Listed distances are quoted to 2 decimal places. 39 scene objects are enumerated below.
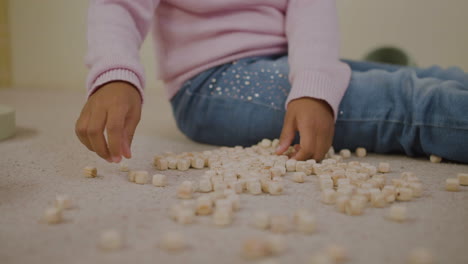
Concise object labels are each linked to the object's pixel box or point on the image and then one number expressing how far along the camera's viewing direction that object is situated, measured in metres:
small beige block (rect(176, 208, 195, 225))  0.60
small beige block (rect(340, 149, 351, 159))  1.05
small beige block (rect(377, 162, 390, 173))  0.90
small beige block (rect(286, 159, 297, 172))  0.88
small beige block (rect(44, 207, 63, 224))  0.59
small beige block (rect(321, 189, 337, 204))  0.69
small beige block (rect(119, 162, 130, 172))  0.87
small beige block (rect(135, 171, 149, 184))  0.79
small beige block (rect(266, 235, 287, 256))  0.51
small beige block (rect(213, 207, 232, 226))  0.59
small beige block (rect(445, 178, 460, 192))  0.77
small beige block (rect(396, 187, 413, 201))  0.71
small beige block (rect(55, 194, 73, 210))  0.64
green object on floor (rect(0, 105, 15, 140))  1.20
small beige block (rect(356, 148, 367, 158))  1.08
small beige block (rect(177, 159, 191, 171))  0.90
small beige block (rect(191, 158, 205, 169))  0.91
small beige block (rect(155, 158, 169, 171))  0.90
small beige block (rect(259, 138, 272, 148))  1.07
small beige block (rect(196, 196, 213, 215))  0.63
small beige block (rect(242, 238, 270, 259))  0.50
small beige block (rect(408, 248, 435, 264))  0.47
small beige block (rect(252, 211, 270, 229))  0.58
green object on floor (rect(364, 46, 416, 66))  2.38
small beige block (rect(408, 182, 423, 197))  0.73
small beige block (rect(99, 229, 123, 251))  0.51
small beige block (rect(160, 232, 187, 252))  0.51
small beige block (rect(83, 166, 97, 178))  0.82
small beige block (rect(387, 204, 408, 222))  0.62
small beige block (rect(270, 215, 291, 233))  0.57
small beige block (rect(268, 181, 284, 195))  0.74
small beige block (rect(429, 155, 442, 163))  1.01
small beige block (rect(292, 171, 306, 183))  0.82
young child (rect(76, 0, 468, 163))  0.87
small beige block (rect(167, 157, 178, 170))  0.90
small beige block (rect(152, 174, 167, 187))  0.78
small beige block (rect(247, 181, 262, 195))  0.74
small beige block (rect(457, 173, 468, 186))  0.80
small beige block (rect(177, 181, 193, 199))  0.71
